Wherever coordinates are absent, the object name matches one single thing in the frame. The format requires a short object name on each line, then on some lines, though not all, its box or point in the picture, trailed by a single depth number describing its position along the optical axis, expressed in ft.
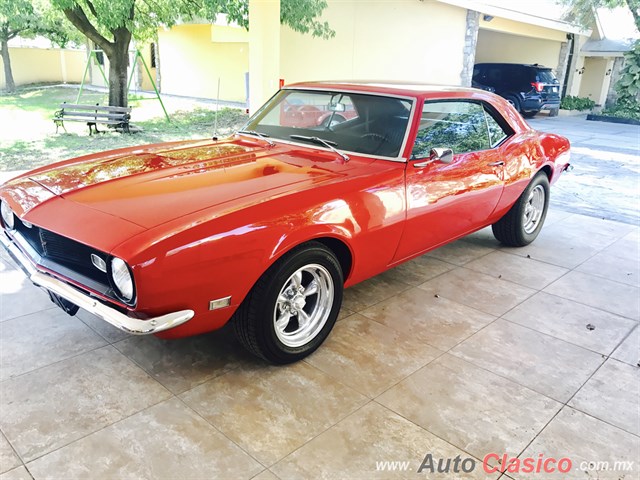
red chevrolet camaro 8.45
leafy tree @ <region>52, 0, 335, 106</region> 32.24
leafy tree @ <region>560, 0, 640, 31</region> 66.98
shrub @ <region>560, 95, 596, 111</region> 69.92
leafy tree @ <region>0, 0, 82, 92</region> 63.78
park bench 37.99
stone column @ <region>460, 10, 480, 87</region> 47.70
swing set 40.98
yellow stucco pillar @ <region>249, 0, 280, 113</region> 26.76
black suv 57.52
